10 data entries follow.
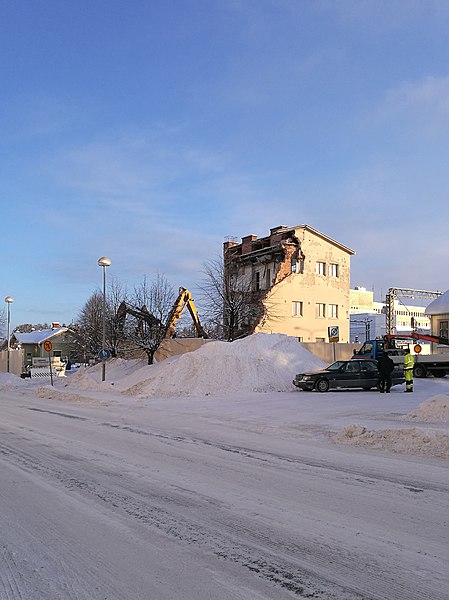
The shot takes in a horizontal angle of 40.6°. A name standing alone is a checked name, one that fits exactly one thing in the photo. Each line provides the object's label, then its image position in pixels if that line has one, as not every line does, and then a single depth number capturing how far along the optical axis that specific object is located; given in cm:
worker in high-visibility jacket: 2383
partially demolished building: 4900
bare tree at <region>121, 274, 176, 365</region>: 3494
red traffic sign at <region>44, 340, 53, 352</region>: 3180
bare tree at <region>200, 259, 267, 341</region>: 4281
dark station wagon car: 2591
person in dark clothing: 2500
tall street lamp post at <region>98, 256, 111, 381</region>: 2923
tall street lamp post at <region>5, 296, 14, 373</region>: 4124
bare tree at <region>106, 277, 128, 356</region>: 3800
